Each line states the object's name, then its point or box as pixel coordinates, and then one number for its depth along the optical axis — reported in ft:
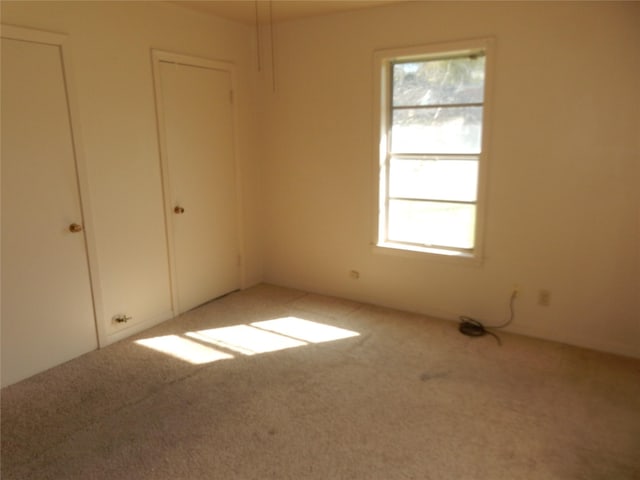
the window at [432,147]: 11.36
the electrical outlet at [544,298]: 11.08
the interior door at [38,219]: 8.90
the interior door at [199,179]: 12.12
